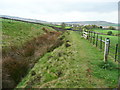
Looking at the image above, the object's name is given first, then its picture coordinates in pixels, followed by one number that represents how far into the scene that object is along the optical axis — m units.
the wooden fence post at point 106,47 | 7.51
